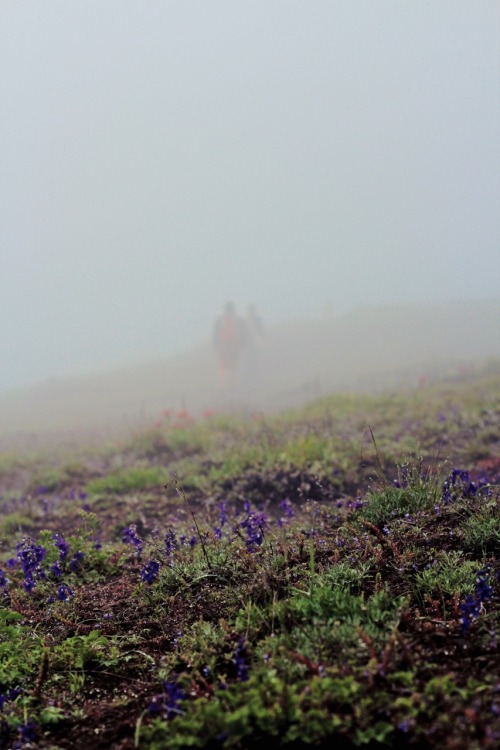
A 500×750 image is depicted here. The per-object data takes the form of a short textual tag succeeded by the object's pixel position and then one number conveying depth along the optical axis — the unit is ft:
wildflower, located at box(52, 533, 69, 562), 14.47
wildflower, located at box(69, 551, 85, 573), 15.33
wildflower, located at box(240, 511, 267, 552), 12.89
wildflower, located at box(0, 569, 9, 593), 13.96
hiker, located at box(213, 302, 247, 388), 95.09
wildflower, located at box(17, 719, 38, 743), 8.39
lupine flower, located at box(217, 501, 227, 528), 15.91
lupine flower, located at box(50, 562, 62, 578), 13.81
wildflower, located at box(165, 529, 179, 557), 13.71
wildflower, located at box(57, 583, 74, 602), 12.91
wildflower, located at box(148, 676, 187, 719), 8.32
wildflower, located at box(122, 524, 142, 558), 14.15
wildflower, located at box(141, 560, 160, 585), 12.28
